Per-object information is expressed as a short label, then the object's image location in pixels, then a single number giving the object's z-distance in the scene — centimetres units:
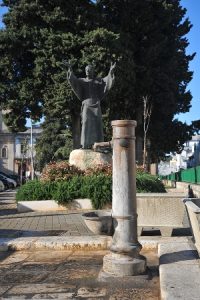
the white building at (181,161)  8369
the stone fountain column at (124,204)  581
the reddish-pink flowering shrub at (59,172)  1670
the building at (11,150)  10100
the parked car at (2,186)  4381
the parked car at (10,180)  5219
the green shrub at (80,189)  1553
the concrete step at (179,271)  457
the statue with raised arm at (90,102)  1802
